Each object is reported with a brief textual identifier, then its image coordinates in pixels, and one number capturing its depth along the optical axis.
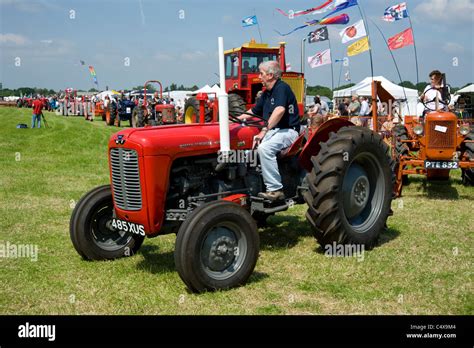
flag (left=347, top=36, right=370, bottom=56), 15.48
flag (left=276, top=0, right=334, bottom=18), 15.08
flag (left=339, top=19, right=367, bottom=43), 15.48
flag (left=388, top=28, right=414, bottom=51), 14.80
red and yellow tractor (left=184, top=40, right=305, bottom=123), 14.94
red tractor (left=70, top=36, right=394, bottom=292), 4.18
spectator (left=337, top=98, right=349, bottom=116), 21.41
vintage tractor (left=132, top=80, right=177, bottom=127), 21.16
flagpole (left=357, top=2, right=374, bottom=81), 13.77
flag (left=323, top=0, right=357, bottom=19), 14.58
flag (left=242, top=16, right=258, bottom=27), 20.09
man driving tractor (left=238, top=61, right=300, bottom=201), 4.97
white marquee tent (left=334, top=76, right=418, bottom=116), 24.89
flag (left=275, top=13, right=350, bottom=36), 16.52
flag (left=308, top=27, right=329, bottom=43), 17.70
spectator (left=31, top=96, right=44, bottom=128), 22.88
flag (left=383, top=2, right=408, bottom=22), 14.77
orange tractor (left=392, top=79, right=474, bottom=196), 8.29
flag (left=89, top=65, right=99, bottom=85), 45.81
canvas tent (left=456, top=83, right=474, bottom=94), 29.27
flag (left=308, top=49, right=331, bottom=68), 20.92
